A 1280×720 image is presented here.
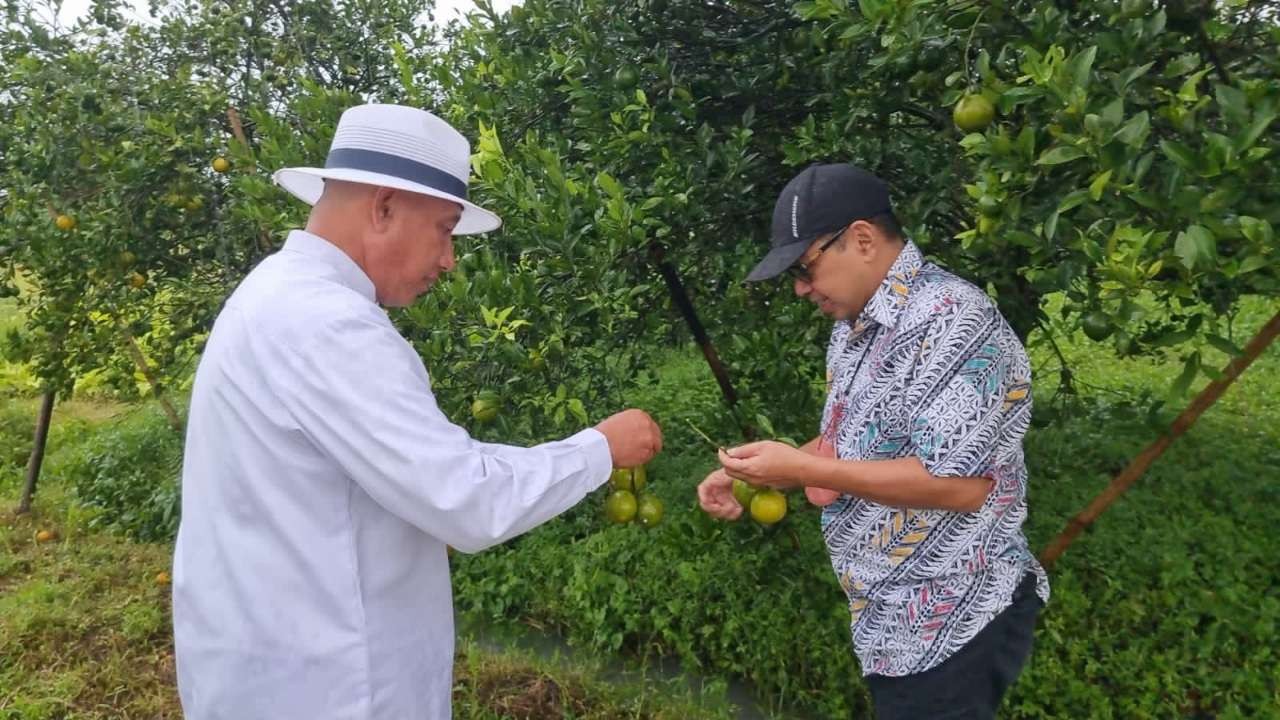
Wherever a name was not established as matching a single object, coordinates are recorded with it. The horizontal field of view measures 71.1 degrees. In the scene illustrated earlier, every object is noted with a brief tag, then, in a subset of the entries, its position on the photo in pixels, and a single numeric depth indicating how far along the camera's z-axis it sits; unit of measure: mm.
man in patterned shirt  1739
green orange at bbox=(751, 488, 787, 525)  2320
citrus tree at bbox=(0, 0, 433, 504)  4328
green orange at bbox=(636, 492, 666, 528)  2494
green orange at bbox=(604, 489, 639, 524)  2477
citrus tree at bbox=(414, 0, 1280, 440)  1689
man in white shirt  1487
